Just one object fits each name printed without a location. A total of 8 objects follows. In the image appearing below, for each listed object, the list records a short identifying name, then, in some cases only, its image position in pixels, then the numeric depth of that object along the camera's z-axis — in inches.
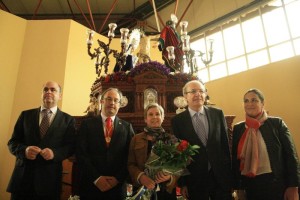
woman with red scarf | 70.6
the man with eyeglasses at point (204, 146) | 71.1
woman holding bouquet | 65.9
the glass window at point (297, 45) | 190.5
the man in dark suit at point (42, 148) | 71.9
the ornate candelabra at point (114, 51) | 132.0
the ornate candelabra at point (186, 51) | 138.0
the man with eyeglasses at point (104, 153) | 71.6
